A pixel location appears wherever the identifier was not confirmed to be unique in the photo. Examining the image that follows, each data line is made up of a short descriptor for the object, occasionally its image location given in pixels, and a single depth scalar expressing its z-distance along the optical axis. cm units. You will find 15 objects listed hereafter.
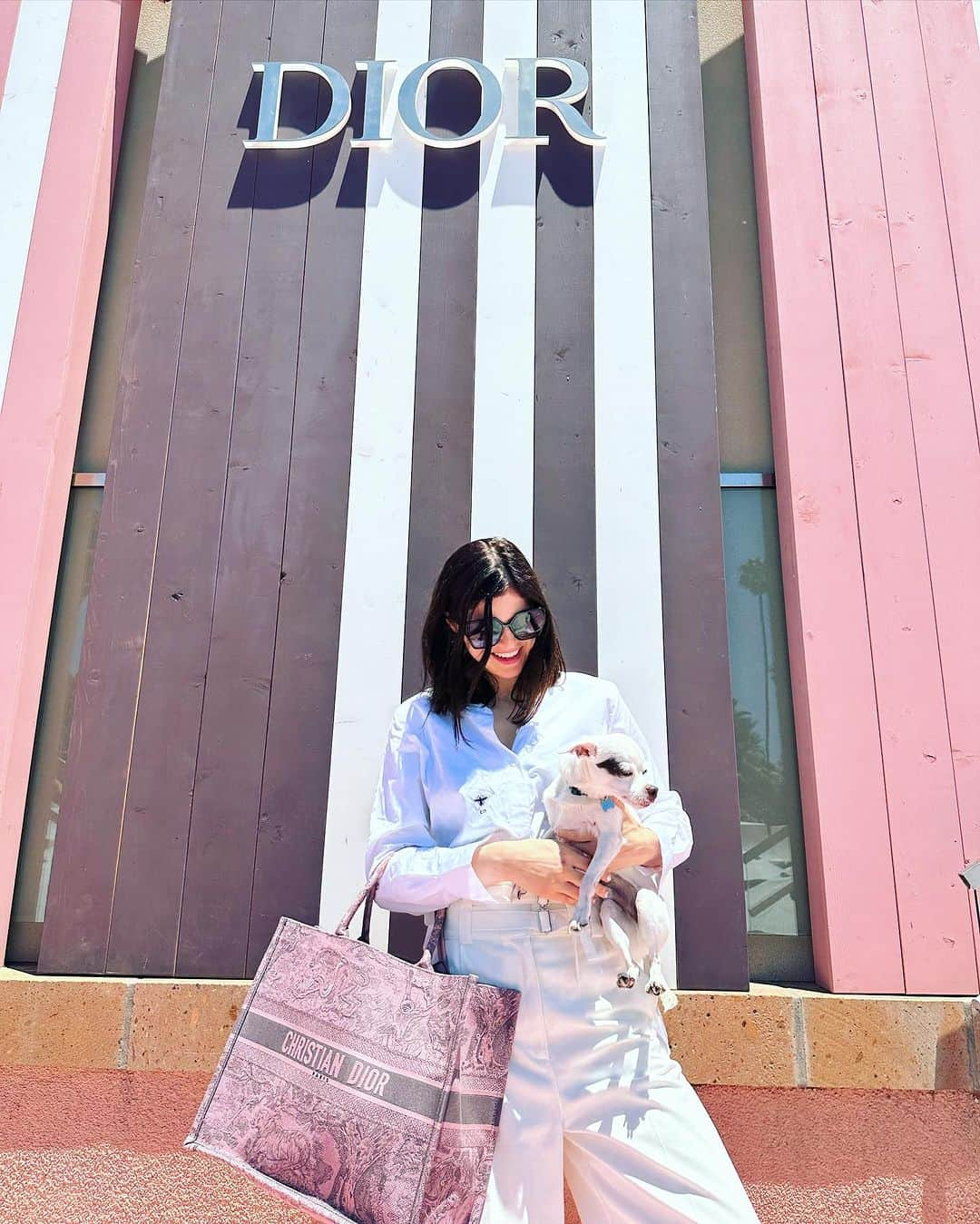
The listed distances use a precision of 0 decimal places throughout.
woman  158
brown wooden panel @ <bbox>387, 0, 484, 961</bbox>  292
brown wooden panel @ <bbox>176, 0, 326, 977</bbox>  266
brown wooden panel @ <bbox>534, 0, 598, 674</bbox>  285
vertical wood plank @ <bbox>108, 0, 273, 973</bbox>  268
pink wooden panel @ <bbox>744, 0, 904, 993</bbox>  263
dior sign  327
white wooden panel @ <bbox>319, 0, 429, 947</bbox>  271
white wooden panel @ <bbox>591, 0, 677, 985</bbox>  279
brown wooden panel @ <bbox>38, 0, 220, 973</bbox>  269
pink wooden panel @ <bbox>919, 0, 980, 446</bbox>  313
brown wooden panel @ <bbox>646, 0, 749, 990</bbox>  259
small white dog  161
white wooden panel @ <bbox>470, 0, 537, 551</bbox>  294
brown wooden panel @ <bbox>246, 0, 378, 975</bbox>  268
